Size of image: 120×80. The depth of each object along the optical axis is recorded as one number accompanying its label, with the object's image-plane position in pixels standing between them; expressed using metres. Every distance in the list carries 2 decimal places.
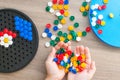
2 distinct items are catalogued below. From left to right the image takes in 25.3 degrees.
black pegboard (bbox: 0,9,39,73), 0.88
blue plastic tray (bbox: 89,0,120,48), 0.92
